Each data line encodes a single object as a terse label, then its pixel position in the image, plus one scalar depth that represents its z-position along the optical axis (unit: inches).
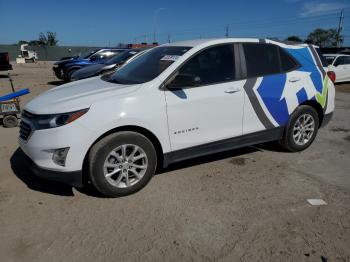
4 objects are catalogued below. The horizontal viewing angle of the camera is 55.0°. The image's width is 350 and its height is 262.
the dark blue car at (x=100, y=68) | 435.2
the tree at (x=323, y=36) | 3497.0
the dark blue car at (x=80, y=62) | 592.4
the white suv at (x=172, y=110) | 141.0
